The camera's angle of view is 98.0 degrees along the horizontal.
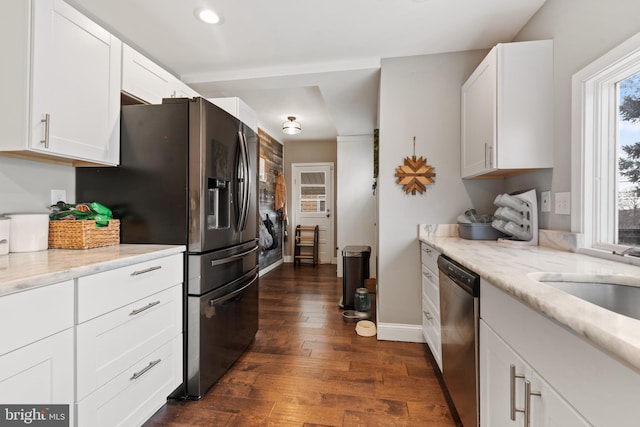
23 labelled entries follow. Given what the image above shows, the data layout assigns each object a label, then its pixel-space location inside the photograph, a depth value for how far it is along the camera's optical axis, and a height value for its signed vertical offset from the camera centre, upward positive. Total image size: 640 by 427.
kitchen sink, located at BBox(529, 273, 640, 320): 0.95 -0.25
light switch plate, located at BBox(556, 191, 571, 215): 1.55 +0.08
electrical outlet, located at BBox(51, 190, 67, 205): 1.58 +0.09
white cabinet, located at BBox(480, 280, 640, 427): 0.50 -0.37
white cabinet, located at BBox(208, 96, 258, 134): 2.42 +0.95
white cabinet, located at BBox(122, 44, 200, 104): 1.70 +0.90
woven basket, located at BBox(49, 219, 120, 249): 1.42 -0.12
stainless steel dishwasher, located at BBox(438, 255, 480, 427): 1.14 -0.56
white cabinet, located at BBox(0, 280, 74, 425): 0.80 -0.42
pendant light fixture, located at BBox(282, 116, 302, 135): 4.11 +1.29
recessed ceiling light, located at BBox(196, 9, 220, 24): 1.82 +1.32
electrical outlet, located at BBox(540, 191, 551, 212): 1.72 +0.10
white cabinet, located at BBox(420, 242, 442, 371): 1.76 -0.59
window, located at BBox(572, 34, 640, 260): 1.27 +0.33
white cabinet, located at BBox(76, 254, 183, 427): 1.03 -0.56
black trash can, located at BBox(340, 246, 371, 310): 3.06 -0.65
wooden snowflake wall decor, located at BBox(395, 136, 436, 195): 2.31 +0.34
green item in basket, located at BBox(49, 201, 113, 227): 1.48 +0.00
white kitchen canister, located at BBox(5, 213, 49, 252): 1.31 -0.10
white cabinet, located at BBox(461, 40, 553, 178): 1.69 +0.68
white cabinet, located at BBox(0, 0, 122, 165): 1.20 +0.61
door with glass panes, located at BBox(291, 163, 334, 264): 5.69 +0.29
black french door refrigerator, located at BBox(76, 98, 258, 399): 1.56 +0.09
